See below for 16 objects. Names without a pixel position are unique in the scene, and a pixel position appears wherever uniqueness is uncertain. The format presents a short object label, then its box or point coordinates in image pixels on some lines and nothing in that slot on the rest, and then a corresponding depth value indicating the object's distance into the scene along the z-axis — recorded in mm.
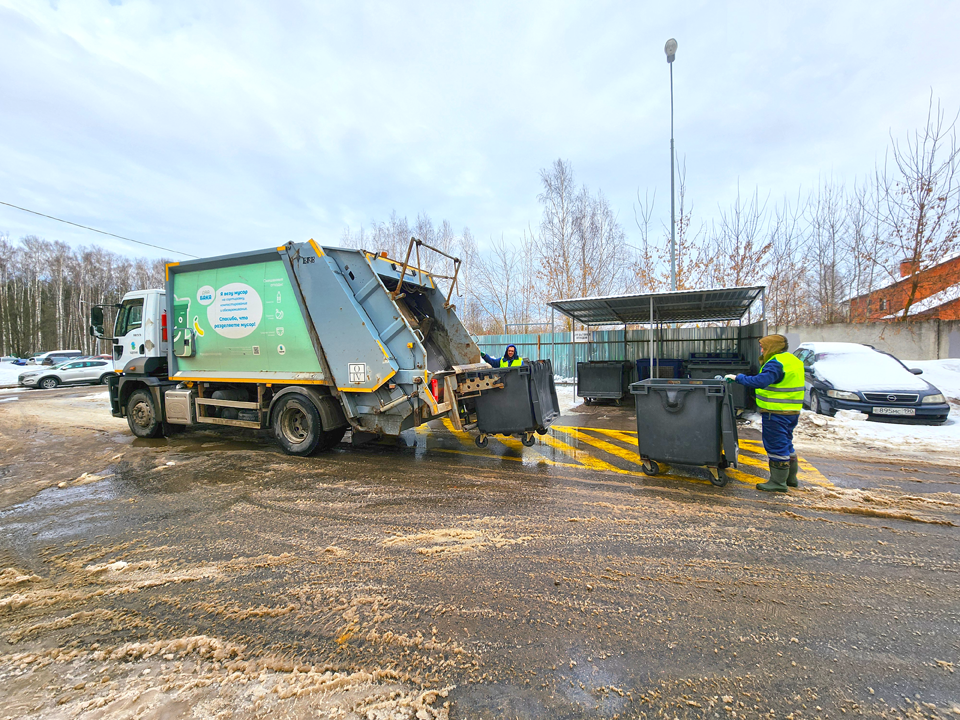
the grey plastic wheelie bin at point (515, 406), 5785
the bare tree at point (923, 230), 14562
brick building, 15148
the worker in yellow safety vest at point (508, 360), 6918
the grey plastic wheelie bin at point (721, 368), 8656
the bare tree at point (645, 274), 18953
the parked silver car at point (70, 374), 19141
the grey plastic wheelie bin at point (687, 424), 4488
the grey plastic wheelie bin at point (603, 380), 11469
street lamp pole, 11828
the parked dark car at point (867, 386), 7578
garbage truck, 5379
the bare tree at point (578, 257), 20734
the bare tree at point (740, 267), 18359
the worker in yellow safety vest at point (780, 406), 4391
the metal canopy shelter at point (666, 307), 10844
